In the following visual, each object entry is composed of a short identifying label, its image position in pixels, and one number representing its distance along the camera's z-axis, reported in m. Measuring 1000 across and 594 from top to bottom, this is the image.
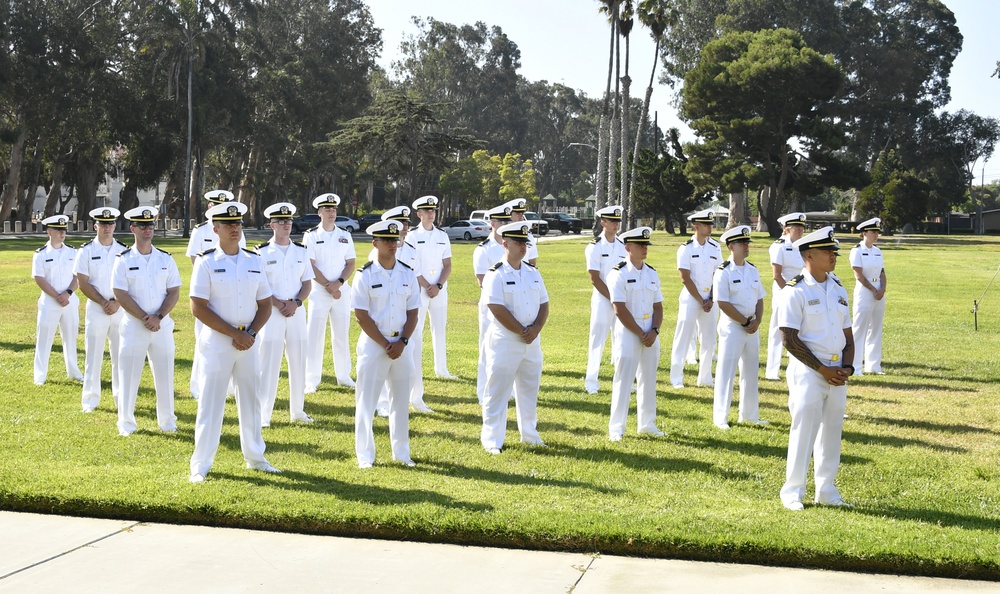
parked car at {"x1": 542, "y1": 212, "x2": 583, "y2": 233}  82.31
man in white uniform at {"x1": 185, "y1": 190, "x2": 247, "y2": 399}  11.77
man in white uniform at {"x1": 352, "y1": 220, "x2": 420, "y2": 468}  8.52
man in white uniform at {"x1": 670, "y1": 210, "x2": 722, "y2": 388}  12.50
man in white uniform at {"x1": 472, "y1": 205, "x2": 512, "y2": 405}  11.48
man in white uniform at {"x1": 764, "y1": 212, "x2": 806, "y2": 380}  12.73
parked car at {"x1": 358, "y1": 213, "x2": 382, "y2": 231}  75.43
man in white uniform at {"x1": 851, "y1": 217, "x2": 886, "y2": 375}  14.06
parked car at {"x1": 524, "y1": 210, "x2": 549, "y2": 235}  75.50
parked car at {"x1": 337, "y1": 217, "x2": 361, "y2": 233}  69.62
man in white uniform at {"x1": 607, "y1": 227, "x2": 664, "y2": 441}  9.80
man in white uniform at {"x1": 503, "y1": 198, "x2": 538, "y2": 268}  11.55
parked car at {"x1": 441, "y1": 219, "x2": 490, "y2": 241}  66.44
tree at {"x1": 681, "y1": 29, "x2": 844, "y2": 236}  62.53
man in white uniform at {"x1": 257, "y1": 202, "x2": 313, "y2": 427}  10.39
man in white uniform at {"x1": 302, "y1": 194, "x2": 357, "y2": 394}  11.93
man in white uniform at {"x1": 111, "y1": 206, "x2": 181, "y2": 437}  9.79
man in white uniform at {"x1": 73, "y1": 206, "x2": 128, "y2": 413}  10.91
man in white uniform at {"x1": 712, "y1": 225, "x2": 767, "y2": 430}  10.62
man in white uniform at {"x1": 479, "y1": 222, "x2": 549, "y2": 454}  9.13
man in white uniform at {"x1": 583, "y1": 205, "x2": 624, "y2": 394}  12.65
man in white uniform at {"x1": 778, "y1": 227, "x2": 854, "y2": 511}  7.42
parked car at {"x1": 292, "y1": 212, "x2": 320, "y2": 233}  66.69
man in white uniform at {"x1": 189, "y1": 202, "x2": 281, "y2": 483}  8.01
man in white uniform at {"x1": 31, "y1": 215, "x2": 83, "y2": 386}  12.70
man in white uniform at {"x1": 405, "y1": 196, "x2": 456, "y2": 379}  12.41
